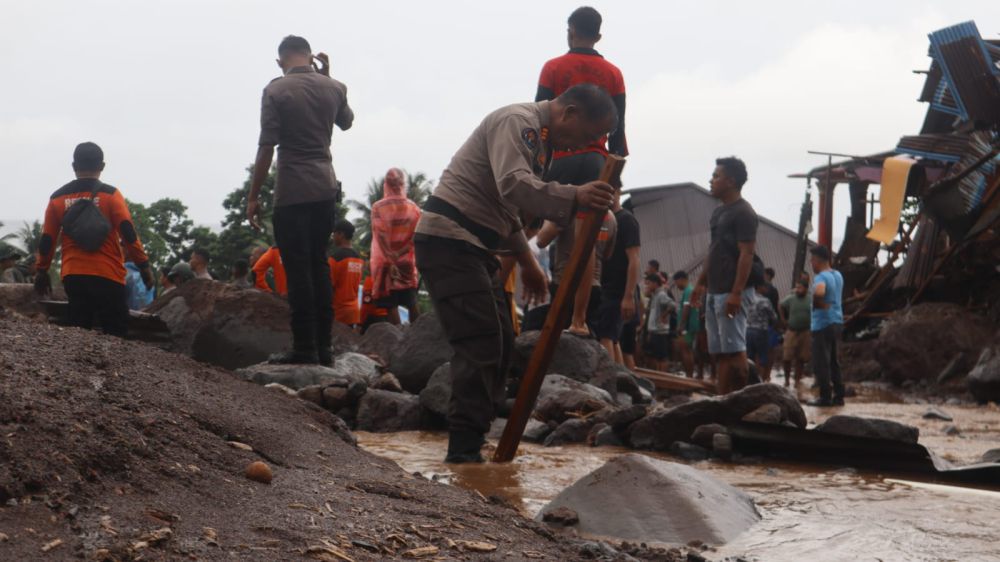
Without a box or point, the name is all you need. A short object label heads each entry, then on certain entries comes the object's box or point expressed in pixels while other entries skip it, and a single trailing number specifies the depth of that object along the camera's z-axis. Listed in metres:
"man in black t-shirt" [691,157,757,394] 7.40
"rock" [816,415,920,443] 5.36
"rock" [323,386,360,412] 6.41
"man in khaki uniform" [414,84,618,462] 4.39
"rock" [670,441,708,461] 5.47
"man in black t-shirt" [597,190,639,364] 7.83
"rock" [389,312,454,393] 7.38
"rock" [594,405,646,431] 5.79
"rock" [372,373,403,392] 7.03
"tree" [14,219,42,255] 37.59
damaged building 15.87
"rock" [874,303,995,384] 14.94
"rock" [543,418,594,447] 5.92
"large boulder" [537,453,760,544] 3.42
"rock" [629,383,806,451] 5.73
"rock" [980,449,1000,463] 5.06
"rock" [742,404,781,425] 5.74
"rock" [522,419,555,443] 6.06
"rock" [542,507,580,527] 3.50
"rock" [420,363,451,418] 6.29
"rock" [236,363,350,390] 6.35
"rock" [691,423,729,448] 5.56
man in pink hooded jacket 9.47
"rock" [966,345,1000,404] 11.70
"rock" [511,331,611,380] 7.20
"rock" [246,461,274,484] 2.96
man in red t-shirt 6.18
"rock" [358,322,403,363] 8.38
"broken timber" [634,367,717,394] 10.21
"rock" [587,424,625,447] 5.81
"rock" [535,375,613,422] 6.37
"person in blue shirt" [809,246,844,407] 10.52
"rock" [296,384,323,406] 6.28
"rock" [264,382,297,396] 5.44
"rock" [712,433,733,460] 5.39
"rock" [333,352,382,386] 7.08
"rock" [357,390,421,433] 6.39
